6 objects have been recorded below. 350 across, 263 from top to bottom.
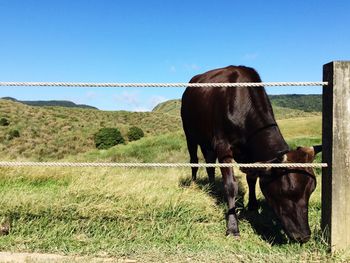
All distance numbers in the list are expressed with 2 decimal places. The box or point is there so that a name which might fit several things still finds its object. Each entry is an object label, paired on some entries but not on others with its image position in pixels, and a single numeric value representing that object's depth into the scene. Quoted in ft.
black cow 12.34
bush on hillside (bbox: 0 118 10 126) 148.71
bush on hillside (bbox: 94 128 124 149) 137.59
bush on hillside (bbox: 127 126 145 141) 151.43
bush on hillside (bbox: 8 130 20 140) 132.44
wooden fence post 11.10
